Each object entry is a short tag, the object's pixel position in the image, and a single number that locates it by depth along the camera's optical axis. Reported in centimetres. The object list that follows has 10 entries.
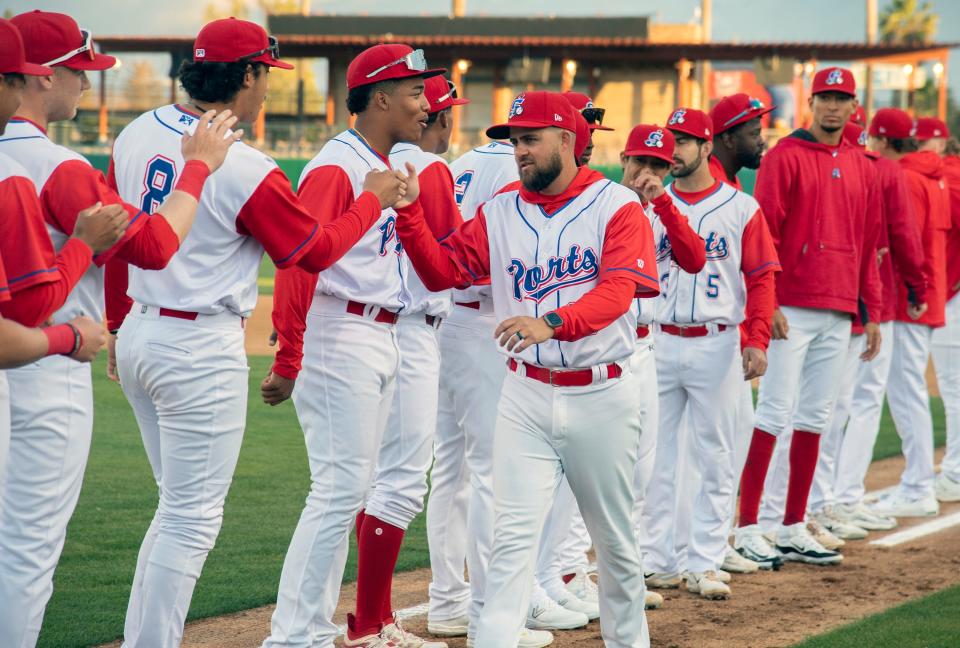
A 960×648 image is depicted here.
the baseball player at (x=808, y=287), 1227
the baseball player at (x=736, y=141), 1193
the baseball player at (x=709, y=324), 1104
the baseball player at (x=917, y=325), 1463
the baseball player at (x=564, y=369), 757
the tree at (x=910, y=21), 14166
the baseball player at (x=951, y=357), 1559
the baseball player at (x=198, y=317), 736
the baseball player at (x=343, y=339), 811
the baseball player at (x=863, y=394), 1341
